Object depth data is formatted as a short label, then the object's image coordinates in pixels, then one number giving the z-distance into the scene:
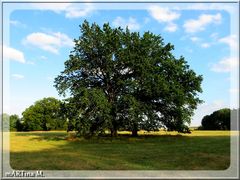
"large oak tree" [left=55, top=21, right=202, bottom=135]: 21.69
